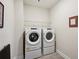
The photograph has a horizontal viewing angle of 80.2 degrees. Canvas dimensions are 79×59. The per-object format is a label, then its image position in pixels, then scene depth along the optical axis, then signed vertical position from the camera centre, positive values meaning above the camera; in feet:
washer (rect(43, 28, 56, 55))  6.22 -1.63
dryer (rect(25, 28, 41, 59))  5.39 -1.65
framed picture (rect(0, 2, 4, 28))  2.94 +0.84
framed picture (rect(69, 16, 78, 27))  4.46 +0.75
